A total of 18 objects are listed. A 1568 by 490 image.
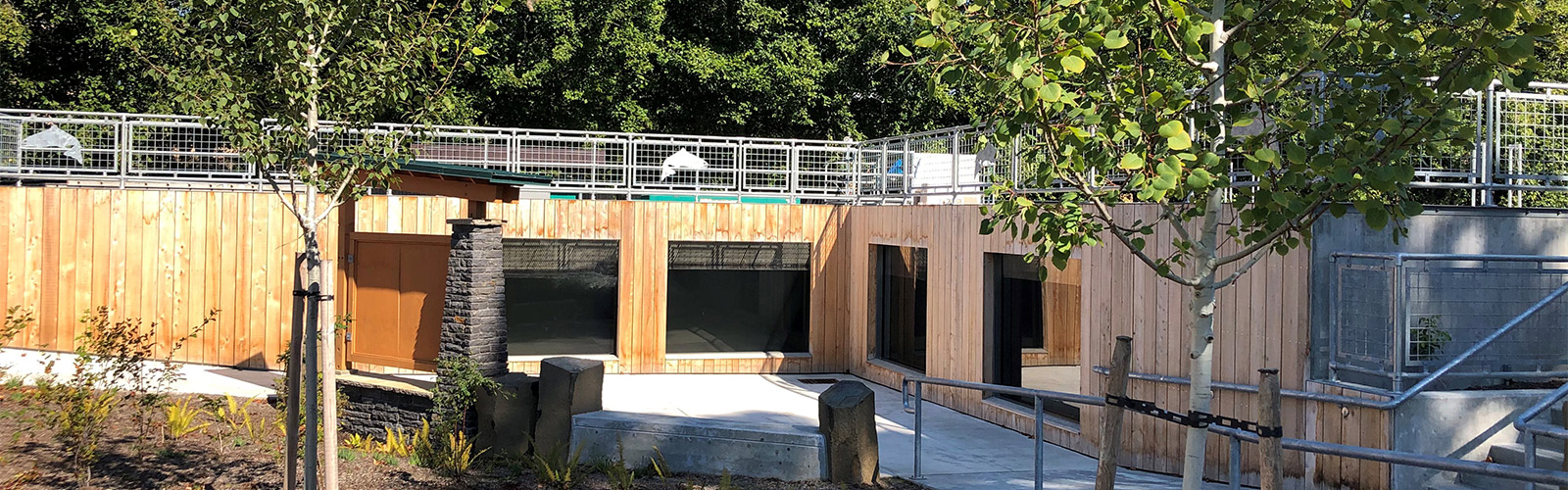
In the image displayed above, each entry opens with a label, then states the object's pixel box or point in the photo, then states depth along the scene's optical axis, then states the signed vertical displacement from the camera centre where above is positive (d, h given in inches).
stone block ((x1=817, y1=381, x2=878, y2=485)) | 343.3 -54.8
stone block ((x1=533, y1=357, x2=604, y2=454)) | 375.9 -49.0
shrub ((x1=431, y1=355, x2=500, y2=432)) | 399.5 -49.1
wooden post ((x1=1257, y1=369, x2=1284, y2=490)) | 180.5 -28.8
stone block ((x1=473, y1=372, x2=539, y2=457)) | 390.9 -56.8
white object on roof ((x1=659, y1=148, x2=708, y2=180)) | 646.7 +49.4
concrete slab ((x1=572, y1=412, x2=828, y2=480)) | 348.8 -59.8
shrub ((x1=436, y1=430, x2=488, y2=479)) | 341.7 -62.7
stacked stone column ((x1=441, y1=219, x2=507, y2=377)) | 435.2 -19.7
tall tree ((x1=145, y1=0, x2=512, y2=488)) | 257.4 +37.6
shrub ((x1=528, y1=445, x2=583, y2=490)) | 329.1 -64.1
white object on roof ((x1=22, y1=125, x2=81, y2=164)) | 570.6 +50.2
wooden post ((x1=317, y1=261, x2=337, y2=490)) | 263.3 -31.7
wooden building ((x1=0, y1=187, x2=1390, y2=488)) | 462.0 -13.2
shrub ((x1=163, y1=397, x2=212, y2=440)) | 342.3 -52.1
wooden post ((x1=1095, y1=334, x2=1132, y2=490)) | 210.1 -30.6
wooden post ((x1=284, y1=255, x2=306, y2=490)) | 270.8 -37.4
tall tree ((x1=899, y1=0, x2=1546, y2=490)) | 172.1 +24.8
